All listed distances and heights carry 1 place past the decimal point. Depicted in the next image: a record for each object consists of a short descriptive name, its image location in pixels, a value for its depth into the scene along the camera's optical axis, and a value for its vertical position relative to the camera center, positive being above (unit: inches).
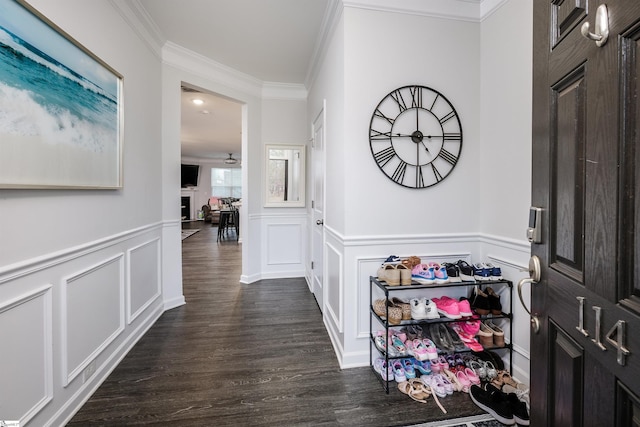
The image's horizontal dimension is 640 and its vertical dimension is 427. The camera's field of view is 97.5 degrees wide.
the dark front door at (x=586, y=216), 22.7 -0.6
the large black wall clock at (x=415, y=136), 77.2 +20.1
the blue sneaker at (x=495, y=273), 72.9 -16.8
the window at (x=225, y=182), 477.4 +42.8
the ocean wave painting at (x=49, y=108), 46.4 +19.6
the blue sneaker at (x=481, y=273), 72.9 -17.0
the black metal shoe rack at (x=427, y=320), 68.6 -27.6
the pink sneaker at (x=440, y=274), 70.7 -16.9
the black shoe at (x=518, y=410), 57.2 -42.3
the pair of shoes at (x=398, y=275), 70.0 -16.8
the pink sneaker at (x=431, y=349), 68.2 -34.8
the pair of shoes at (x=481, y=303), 73.0 -25.0
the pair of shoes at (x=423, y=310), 69.9 -25.6
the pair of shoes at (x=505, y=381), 67.8 -42.8
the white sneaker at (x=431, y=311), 70.2 -25.9
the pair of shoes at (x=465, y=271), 72.9 -16.7
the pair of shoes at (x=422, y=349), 68.2 -35.0
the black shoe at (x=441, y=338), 70.8 -34.2
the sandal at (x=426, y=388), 65.6 -43.5
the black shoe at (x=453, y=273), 71.6 -16.8
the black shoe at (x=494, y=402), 58.5 -42.6
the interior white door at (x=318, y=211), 110.3 -1.7
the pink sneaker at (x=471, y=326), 71.9 -30.8
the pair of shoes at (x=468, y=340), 69.7 -33.5
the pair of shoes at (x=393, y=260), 73.9 -13.9
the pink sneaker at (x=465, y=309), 71.1 -25.7
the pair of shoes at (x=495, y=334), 71.8 -32.2
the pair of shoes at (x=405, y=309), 70.1 -25.3
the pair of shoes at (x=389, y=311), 69.2 -26.1
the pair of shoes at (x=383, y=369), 68.4 -41.6
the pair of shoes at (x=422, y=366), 71.8 -40.9
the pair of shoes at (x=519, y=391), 63.1 -42.4
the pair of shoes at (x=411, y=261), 73.0 -14.2
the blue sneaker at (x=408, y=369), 70.6 -41.0
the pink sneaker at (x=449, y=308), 70.5 -25.6
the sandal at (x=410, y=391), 65.5 -43.8
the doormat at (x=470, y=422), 58.3 -45.0
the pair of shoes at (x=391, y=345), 70.1 -35.1
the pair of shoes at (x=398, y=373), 70.2 -41.5
